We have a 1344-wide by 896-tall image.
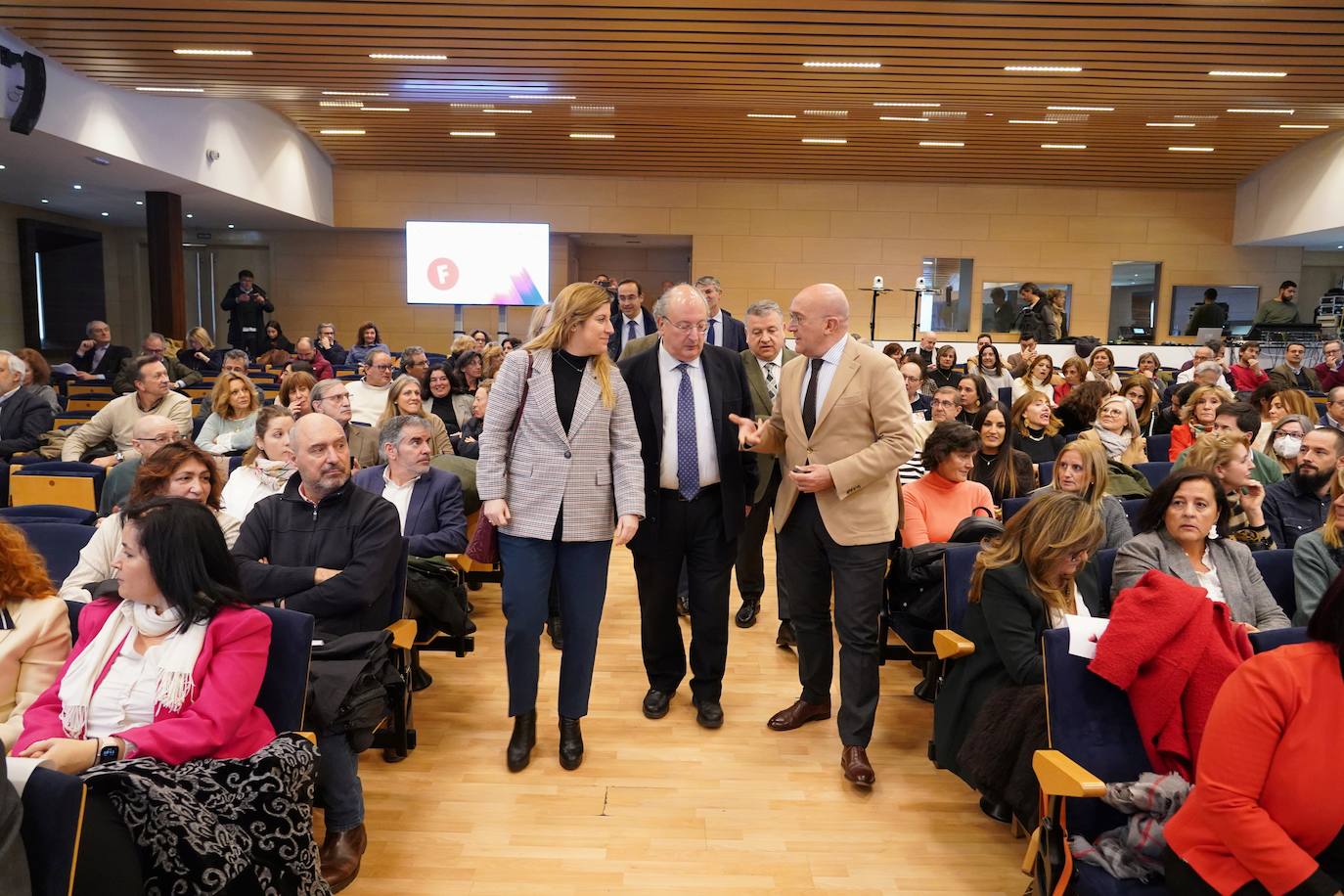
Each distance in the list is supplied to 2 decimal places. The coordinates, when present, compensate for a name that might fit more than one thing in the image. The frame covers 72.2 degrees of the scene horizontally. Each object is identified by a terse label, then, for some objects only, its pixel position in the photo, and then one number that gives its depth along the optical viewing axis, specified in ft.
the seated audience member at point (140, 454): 11.51
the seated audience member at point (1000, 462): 14.06
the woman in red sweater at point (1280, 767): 5.15
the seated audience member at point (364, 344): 37.01
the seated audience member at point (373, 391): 20.35
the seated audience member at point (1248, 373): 30.32
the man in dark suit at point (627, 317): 17.51
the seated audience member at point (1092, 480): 11.28
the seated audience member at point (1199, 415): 16.96
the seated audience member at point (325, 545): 8.95
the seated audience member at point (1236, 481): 11.39
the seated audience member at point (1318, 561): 9.87
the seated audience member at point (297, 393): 16.44
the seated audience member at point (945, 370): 30.32
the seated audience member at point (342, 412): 14.62
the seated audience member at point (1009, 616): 8.16
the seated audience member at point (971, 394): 17.42
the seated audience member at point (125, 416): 16.92
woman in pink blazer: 6.55
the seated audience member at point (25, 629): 7.00
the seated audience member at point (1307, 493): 12.25
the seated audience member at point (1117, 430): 15.69
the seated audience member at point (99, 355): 33.48
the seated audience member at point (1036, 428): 16.66
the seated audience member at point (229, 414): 16.55
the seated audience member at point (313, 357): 34.01
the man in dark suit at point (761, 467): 13.30
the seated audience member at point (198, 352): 31.96
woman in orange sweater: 11.70
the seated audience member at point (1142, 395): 19.80
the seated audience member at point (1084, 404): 17.63
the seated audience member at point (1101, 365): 25.98
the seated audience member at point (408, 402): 15.60
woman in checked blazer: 9.76
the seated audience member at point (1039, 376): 26.50
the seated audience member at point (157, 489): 8.89
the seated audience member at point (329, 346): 39.52
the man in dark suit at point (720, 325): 16.97
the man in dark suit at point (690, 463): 10.74
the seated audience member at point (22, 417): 18.90
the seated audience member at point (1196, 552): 9.41
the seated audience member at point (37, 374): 21.24
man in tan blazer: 9.74
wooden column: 36.22
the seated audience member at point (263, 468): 12.08
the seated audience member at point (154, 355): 26.27
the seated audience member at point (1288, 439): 14.69
